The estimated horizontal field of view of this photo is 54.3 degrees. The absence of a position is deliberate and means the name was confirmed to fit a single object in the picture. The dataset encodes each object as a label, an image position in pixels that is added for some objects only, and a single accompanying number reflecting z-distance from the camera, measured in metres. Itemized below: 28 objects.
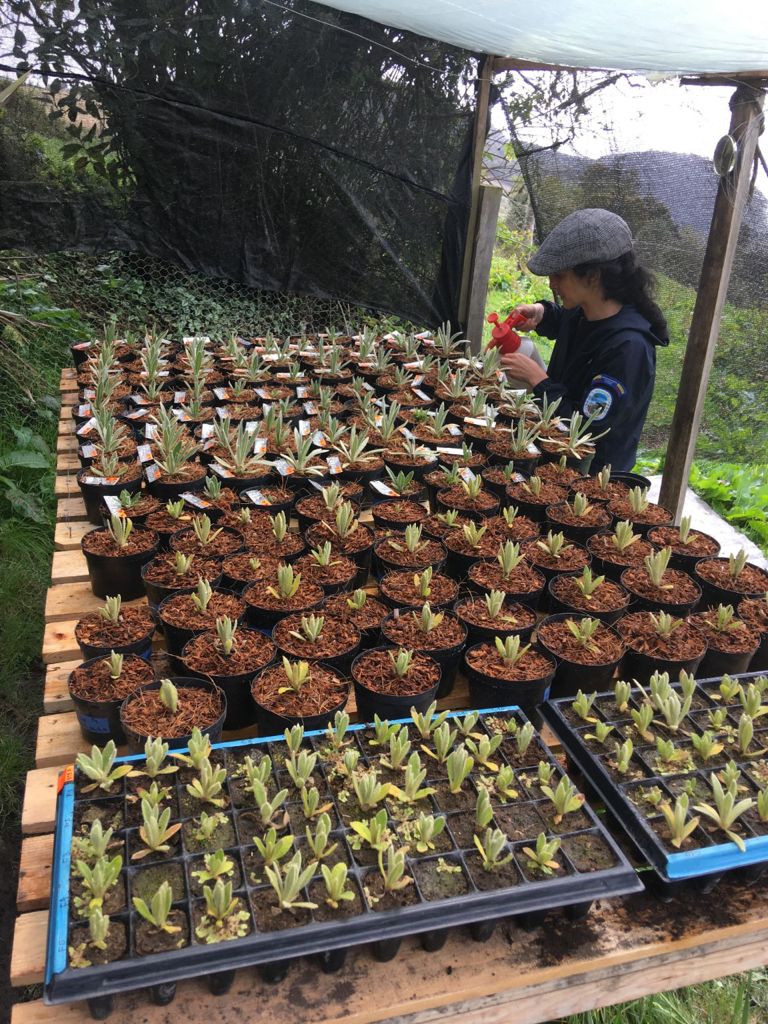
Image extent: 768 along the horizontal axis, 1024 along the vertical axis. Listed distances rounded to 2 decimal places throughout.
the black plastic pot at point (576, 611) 2.08
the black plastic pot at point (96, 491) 2.56
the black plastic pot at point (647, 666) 1.91
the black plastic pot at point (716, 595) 2.23
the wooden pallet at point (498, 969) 1.18
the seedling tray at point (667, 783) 1.35
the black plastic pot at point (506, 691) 1.78
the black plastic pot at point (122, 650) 1.86
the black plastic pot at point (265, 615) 2.00
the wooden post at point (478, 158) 4.20
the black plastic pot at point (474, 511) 2.59
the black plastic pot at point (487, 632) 1.96
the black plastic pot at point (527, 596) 2.14
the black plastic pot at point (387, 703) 1.70
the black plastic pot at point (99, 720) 1.67
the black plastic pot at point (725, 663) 1.99
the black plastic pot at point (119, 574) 2.18
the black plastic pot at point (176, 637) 1.89
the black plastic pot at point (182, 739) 1.55
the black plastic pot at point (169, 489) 2.65
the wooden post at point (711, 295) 2.91
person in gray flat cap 2.90
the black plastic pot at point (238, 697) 1.75
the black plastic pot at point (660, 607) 2.15
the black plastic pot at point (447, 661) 1.87
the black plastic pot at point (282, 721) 1.63
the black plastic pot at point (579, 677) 1.86
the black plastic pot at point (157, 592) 2.06
